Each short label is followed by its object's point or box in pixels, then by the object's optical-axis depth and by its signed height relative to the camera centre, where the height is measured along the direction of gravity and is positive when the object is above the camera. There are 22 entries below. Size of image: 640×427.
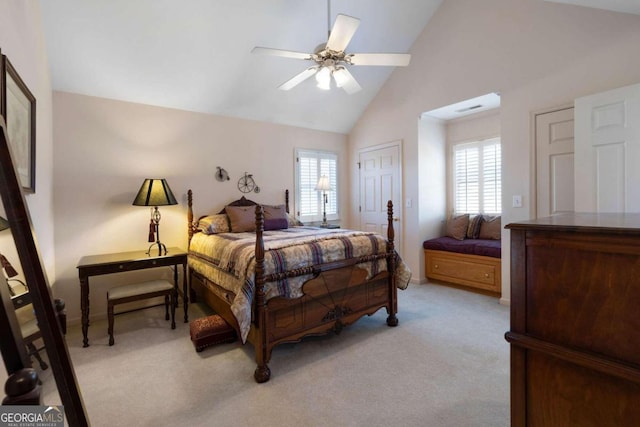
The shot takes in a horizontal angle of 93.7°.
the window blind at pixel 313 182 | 4.89 +0.48
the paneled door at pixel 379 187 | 4.63 +0.36
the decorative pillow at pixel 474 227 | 4.31 -0.28
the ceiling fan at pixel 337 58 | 2.29 +1.31
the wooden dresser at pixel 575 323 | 0.81 -0.35
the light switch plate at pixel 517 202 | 3.34 +0.06
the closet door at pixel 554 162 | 2.99 +0.46
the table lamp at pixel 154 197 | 3.23 +0.17
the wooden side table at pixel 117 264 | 2.68 -0.50
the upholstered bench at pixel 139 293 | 2.68 -0.76
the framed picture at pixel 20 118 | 1.75 +0.65
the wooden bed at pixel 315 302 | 2.14 -0.79
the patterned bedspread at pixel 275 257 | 2.19 -0.39
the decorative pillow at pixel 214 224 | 3.58 -0.15
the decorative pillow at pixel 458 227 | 4.31 -0.28
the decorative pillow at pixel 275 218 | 3.92 -0.09
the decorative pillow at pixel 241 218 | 3.76 -0.09
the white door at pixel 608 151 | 2.44 +0.47
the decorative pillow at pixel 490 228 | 4.12 -0.29
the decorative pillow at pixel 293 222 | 4.28 -0.16
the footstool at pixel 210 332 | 2.51 -1.03
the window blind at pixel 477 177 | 4.29 +0.46
